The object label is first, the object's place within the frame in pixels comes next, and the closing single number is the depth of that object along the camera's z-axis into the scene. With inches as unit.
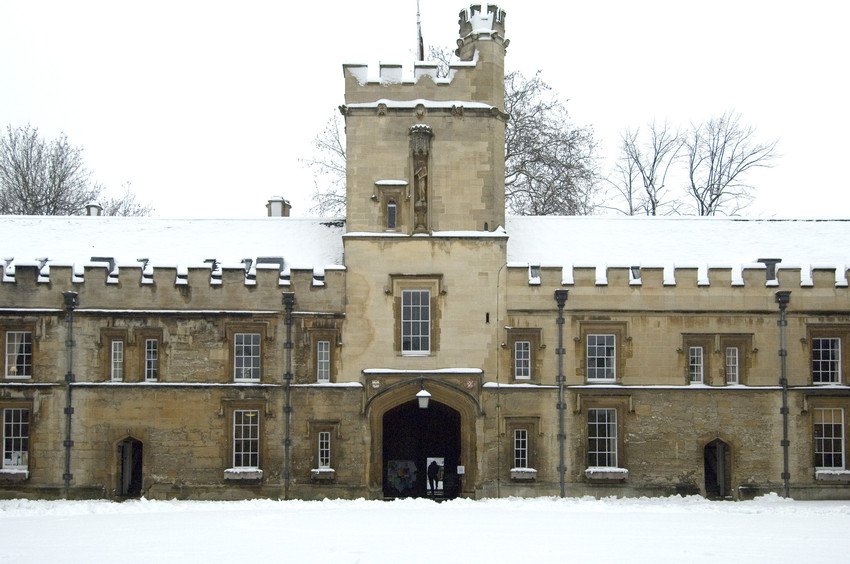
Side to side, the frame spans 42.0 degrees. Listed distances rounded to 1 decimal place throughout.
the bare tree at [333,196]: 1792.6
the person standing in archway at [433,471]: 1307.8
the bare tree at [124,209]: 2250.2
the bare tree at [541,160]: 1776.6
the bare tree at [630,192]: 2018.9
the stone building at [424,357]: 1248.2
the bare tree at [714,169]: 1972.2
